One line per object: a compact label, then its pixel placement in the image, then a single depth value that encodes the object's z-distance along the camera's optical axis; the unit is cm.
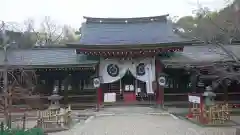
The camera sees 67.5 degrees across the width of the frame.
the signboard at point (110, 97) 1255
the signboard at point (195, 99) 891
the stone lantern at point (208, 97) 862
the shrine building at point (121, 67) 1191
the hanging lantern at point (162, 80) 1208
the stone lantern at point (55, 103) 866
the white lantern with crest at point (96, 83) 1217
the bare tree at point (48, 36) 2994
